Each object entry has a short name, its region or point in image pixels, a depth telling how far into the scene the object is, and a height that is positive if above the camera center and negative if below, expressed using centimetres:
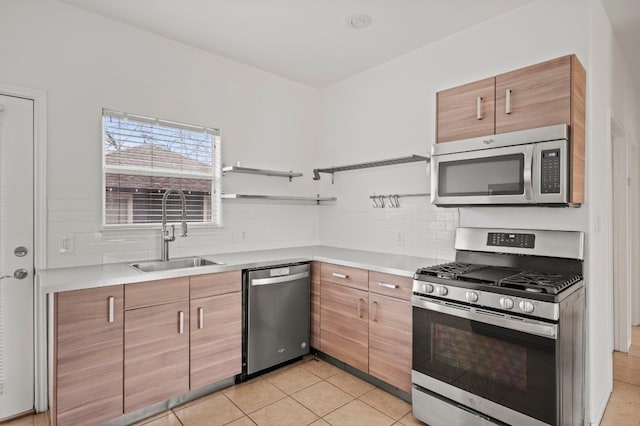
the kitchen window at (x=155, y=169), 276 +34
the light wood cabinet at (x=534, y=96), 203 +68
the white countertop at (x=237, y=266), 209 -41
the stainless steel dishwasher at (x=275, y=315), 279 -87
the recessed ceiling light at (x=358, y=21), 264 +143
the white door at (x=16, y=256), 230 -32
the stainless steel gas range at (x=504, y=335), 176 -68
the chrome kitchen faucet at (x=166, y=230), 283 -17
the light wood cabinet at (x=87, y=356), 197 -85
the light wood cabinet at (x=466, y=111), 232 +67
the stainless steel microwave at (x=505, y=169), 201 +26
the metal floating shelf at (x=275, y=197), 325 +12
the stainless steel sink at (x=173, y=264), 279 -45
